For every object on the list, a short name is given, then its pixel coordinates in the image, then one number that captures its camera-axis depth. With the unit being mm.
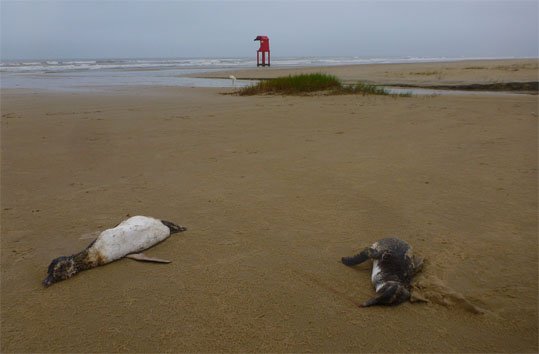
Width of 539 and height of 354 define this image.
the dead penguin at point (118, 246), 2162
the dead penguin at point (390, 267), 1921
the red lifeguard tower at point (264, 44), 31234
